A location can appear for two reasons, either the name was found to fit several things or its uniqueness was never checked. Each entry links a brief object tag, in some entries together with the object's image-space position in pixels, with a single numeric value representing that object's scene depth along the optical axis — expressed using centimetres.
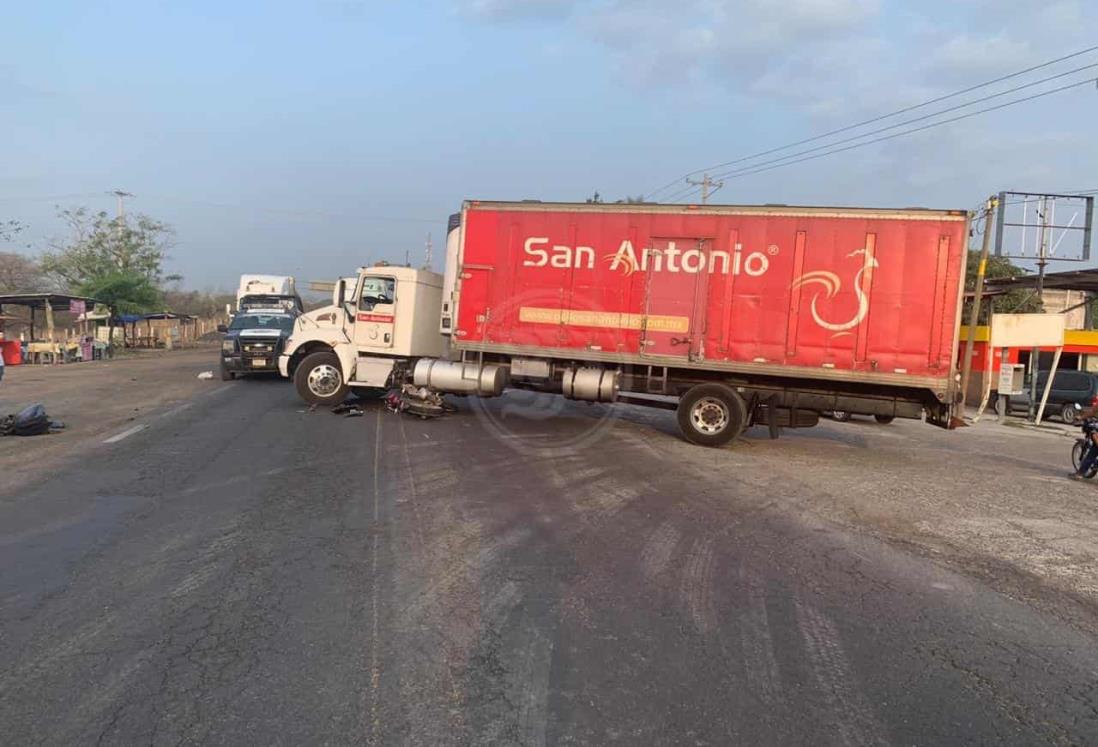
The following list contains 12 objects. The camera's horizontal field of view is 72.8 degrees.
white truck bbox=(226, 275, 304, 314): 2270
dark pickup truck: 1984
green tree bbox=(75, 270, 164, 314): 3972
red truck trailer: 1052
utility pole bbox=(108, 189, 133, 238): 5047
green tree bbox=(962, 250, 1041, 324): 3228
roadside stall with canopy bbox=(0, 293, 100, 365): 2852
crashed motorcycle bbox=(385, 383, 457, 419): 1331
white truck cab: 1416
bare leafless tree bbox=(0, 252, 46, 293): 5331
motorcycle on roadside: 998
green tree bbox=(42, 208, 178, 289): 4834
